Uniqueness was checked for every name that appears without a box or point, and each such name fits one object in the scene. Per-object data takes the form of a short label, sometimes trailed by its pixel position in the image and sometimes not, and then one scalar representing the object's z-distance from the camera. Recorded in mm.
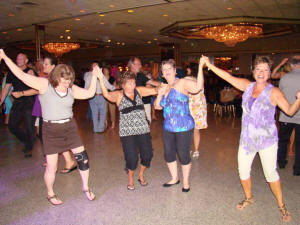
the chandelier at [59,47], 14848
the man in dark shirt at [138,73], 3685
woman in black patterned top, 3180
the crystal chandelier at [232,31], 10227
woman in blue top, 3098
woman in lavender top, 2531
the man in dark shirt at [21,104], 4293
